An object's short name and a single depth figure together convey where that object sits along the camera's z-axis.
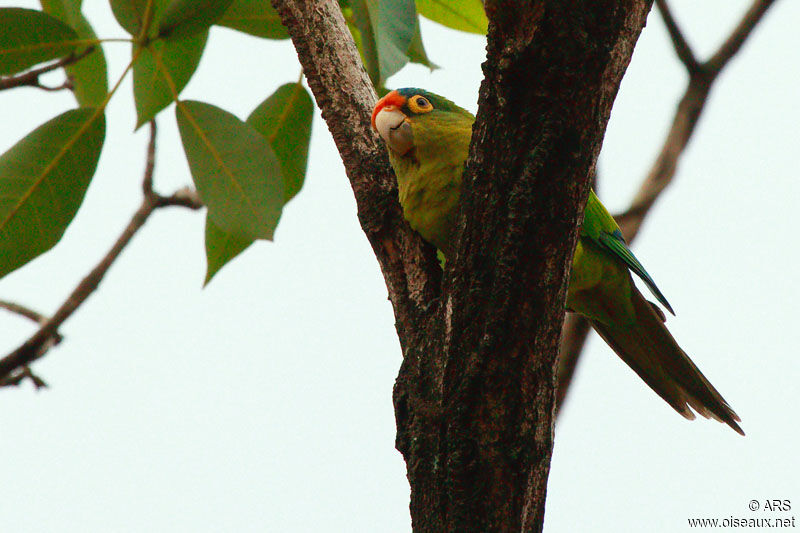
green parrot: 6.44
